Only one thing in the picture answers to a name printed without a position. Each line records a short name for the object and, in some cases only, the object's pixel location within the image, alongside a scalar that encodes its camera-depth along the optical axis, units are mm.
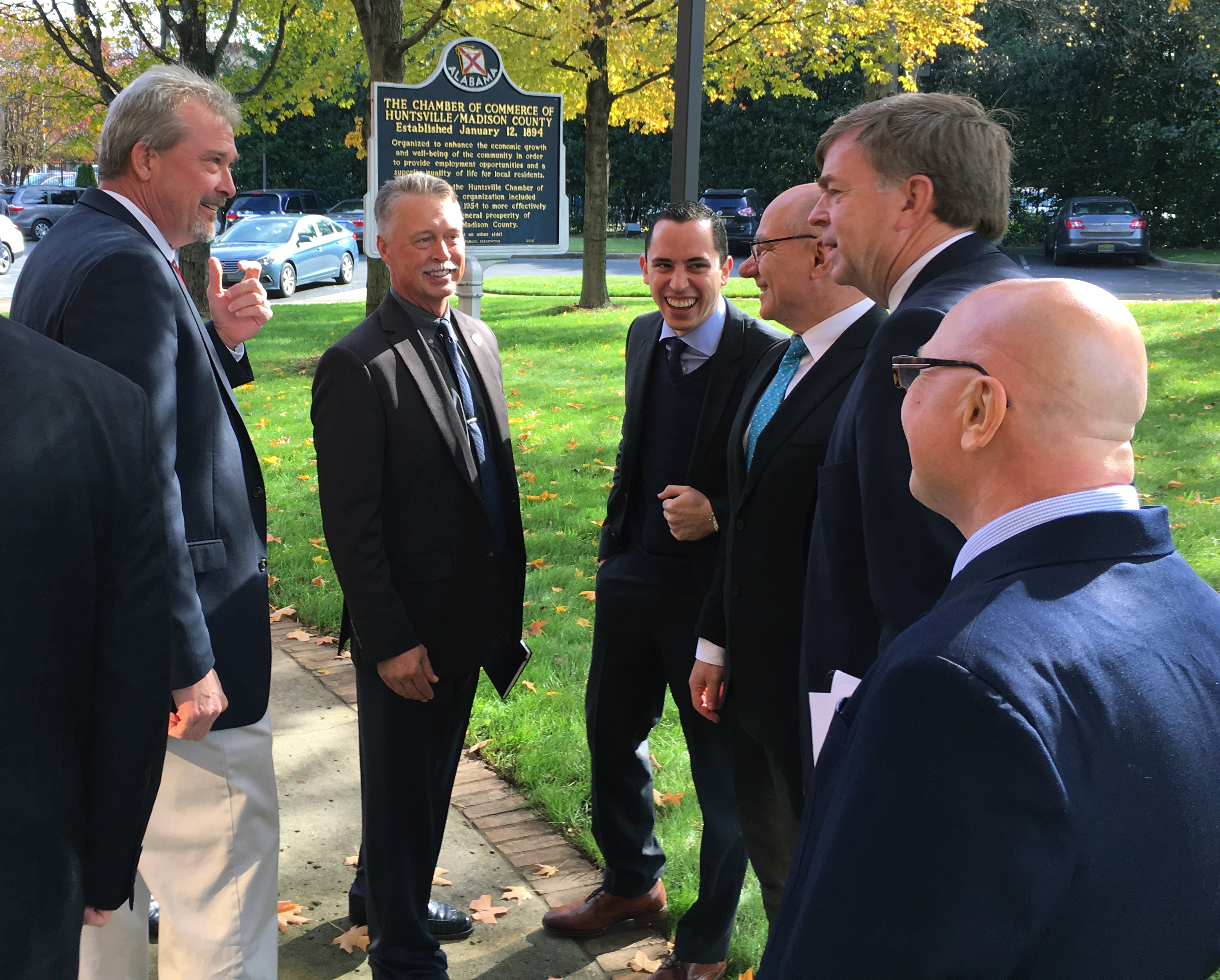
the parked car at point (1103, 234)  25734
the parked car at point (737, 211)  29578
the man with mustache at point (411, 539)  2977
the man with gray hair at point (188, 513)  2463
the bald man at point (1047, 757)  1069
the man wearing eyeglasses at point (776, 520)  2691
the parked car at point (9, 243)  25109
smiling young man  3221
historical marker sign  6215
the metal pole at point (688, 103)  4684
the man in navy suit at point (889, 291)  1955
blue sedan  21406
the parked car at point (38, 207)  33250
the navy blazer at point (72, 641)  1542
